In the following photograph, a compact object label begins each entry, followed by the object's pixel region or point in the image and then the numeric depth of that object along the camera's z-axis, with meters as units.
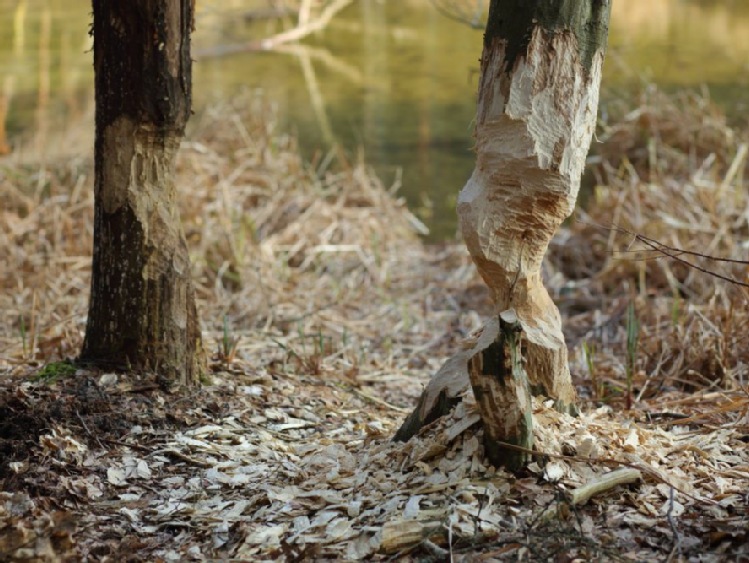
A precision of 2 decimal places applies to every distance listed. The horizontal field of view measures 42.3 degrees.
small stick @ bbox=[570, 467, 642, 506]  2.32
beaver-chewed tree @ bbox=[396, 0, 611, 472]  2.45
